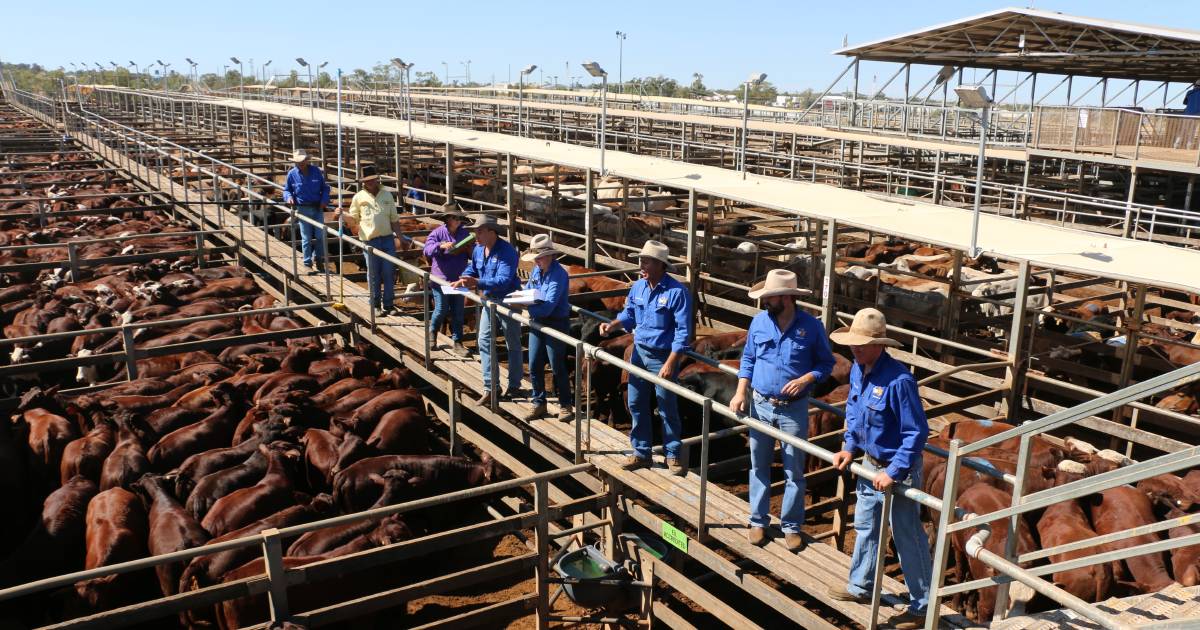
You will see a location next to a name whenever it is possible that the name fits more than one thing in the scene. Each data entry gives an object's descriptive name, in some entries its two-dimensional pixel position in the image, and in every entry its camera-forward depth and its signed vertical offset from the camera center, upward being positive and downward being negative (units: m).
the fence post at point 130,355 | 10.62 -2.85
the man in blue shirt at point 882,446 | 4.93 -1.73
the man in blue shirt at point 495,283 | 8.71 -1.61
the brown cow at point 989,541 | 6.75 -3.05
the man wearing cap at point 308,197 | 13.62 -1.30
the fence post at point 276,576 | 5.81 -2.89
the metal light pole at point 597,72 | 13.98 +0.63
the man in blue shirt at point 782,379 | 5.74 -1.60
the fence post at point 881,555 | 4.91 -2.27
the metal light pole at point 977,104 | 9.00 +0.19
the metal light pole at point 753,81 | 15.33 +0.66
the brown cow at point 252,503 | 7.39 -3.16
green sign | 6.45 -2.90
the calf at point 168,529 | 6.71 -3.22
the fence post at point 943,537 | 4.38 -1.97
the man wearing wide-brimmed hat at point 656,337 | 6.88 -1.64
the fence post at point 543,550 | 6.80 -3.15
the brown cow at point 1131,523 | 6.76 -3.02
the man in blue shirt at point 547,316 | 8.06 -1.77
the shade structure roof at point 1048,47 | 19.95 +1.91
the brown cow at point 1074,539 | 6.56 -3.06
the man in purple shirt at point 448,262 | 9.94 -1.62
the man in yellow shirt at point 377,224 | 11.57 -1.42
